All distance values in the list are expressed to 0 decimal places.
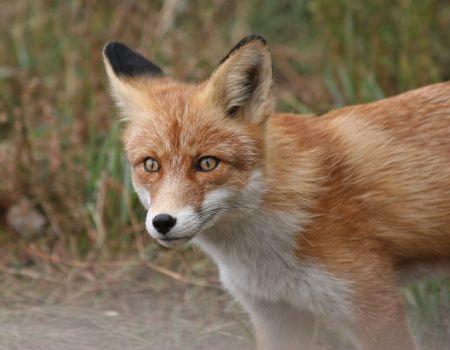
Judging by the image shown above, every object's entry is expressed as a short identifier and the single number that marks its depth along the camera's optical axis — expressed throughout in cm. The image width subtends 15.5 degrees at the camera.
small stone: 1267
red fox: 734
